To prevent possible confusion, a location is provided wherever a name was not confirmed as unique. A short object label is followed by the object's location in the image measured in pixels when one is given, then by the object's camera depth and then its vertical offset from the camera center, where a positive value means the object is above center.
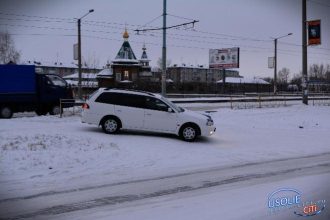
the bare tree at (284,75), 98.61 +4.94
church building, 68.69 +4.59
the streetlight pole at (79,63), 30.95 +2.55
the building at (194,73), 118.94 +6.87
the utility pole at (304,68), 27.37 +1.83
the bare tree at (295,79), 97.89 +4.02
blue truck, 20.72 +0.42
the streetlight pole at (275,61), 46.18 +3.77
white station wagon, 14.91 -0.57
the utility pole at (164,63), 23.48 +1.86
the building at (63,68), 110.88 +7.66
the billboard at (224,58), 48.38 +4.35
